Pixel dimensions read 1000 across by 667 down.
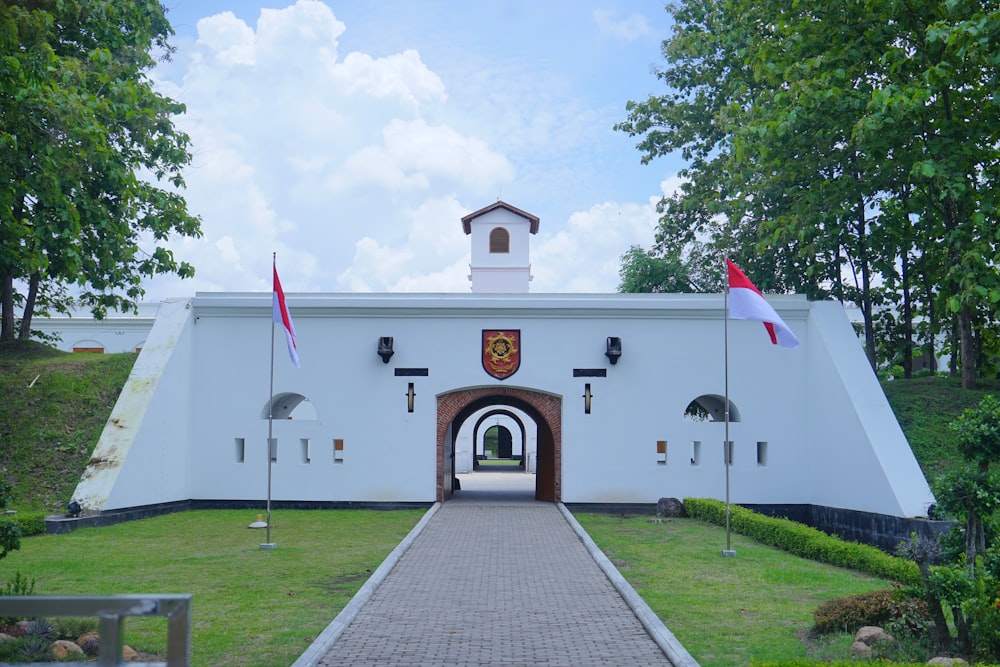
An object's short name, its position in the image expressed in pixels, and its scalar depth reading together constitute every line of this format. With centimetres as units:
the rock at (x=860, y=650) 771
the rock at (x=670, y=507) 2042
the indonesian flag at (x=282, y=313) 1538
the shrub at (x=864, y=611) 839
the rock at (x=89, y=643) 694
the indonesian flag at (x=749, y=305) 1398
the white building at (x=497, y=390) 2127
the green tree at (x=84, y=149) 1372
